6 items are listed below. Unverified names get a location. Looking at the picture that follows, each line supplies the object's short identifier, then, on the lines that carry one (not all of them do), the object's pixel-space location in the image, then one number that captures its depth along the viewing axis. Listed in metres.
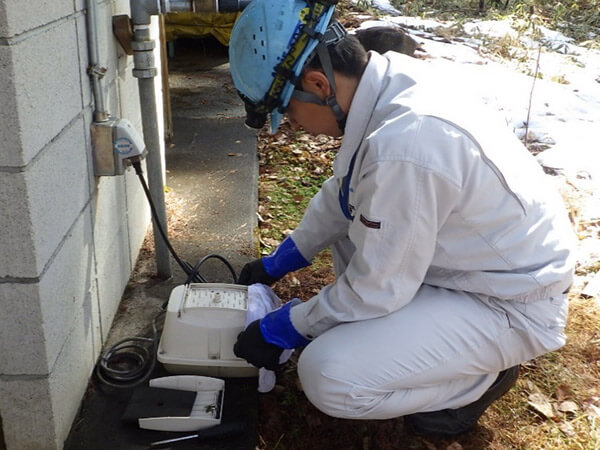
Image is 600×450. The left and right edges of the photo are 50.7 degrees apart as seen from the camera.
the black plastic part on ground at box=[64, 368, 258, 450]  2.38
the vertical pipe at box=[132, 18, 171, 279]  3.01
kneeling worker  2.07
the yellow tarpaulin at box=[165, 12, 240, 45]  8.19
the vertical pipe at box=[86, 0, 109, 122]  2.39
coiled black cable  2.69
